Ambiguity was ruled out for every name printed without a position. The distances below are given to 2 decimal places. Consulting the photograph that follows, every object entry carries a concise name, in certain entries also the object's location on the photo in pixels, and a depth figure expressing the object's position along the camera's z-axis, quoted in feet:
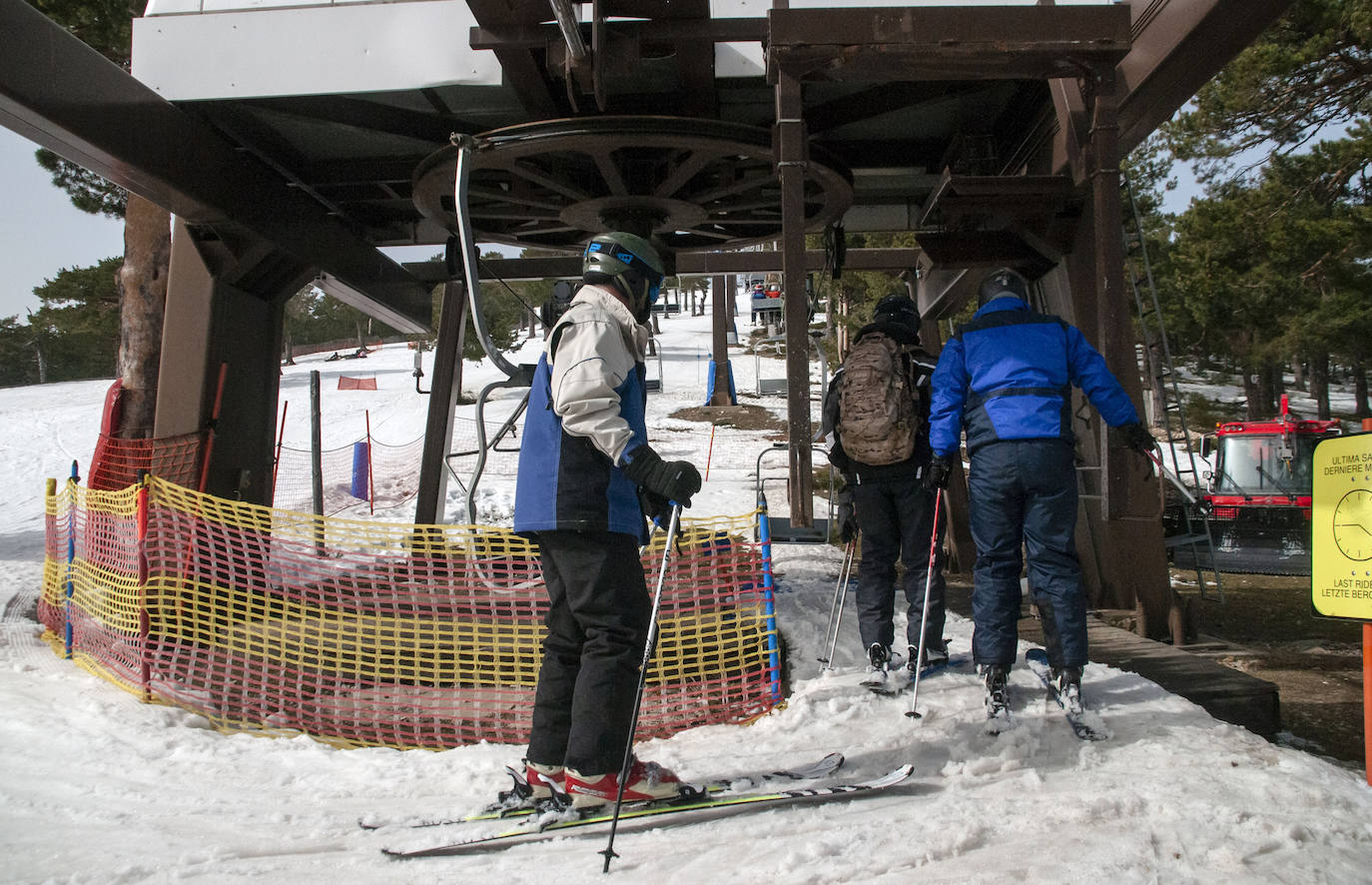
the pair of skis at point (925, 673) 13.00
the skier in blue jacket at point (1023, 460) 11.54
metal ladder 17.65
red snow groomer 35.86
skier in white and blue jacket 9.19
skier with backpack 13.25
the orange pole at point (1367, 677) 9.19
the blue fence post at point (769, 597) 13.48
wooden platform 12.19
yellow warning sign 8.77
